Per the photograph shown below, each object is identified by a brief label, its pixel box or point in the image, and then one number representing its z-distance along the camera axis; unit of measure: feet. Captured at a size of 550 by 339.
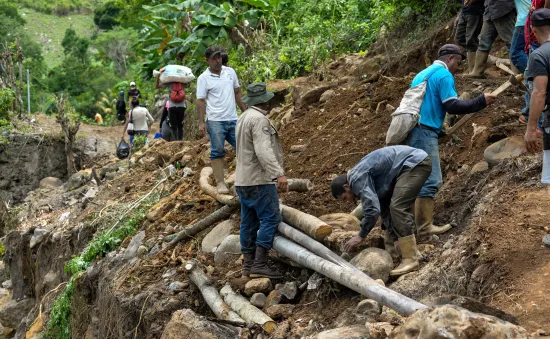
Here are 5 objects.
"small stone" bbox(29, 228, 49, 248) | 46.96
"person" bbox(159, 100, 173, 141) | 49.96
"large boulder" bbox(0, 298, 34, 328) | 49.80
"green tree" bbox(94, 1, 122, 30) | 240.94
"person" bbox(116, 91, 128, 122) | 66.08
